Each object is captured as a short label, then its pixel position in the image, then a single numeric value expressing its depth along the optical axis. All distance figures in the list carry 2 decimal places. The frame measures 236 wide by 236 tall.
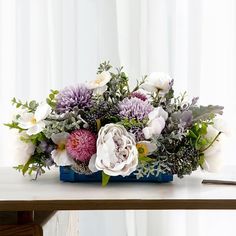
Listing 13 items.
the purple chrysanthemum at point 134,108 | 1.78
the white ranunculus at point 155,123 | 1.75
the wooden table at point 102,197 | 1.56
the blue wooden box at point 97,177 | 1.82
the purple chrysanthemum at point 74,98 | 1.81
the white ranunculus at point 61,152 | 1.77
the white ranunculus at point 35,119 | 1.79
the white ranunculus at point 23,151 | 1.81
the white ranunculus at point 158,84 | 1.86
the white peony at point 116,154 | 1.70
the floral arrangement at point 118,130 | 1.73
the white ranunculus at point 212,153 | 1.82
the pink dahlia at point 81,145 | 1.75
